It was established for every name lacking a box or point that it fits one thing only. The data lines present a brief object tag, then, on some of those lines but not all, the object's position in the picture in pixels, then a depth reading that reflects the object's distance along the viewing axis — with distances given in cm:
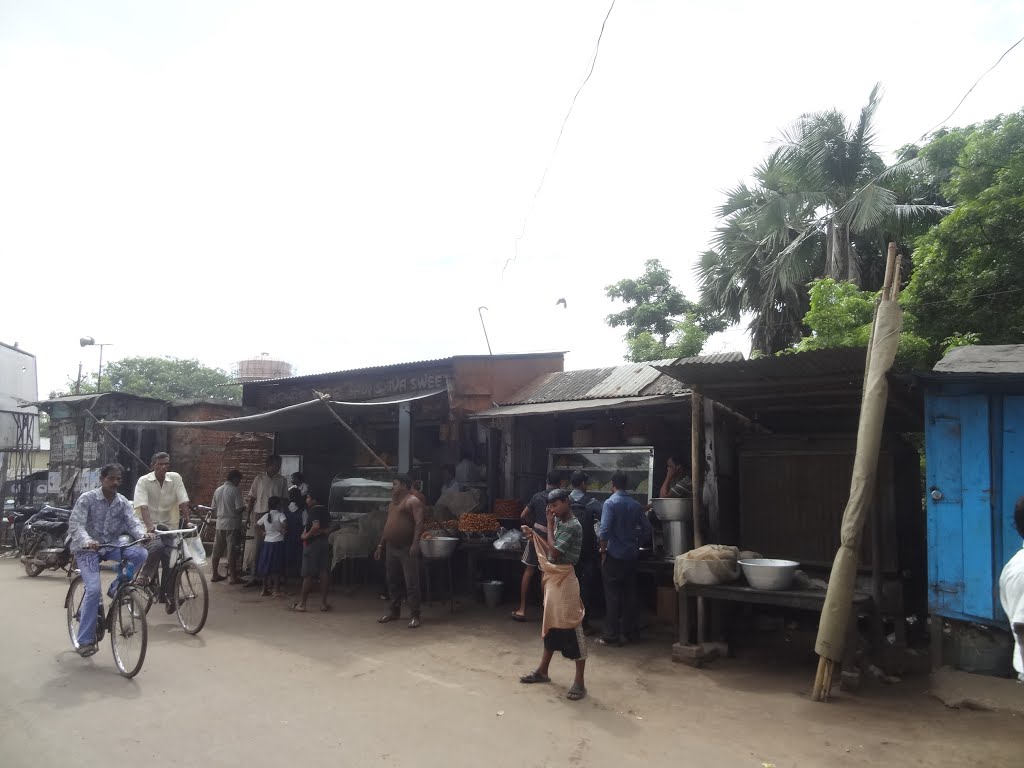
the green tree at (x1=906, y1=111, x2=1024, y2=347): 1098
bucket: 984
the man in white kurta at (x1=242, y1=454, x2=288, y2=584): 1155
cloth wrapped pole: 558
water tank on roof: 3678
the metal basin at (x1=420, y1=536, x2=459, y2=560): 931
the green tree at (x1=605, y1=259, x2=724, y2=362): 2177
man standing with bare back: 873
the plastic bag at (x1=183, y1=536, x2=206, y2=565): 788
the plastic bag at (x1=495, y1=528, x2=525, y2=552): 959
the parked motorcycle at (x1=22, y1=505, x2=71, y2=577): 1219
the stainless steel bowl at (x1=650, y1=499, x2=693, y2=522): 819
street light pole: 2239
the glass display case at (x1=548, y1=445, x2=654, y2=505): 1017
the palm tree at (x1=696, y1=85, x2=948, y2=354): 1598
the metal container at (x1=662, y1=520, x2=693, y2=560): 823
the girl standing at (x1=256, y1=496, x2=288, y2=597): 1041
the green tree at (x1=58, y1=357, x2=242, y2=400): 3831
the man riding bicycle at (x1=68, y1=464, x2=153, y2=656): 634
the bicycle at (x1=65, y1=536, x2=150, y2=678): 603
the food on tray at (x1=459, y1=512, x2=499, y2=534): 1001
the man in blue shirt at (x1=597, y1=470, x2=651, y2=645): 762
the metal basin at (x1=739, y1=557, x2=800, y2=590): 656
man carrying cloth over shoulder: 583
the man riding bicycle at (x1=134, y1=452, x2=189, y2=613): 840
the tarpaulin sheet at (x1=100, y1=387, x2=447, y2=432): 1034
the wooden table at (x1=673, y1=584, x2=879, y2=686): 607
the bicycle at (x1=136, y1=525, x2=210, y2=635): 784
